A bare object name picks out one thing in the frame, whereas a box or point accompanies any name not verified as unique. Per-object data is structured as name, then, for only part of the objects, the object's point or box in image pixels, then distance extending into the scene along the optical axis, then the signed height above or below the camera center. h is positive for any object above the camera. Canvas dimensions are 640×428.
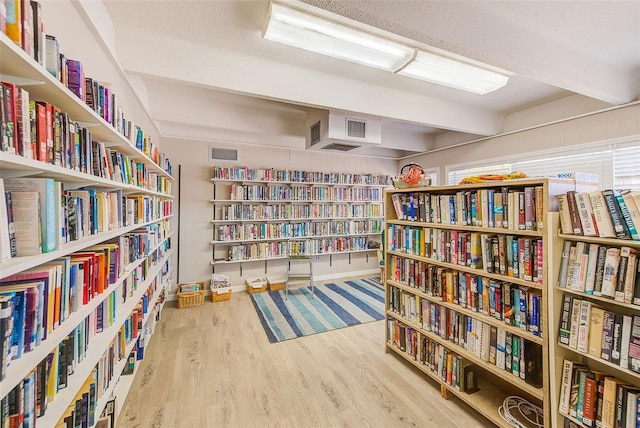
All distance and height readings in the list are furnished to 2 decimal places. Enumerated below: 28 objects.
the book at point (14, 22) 0.73 +0.51
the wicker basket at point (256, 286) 4.20 -1.28
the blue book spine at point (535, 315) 1.47 -0.60
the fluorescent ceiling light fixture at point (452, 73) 2.12 +1.18
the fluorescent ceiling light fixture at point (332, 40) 1.63 +1.16
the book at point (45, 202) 0.83 +0.01
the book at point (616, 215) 1.19 -0.02
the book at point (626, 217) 1.16 -0.03
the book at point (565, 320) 1.38 -0.59
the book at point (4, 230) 0.71 -0.08
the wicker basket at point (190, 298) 3.59 -1.29
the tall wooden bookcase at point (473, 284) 1.49 -0.53
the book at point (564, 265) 1.38 -0.29
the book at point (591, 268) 1.28 -0.29
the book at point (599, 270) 1.26 -0.29
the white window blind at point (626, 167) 2.52 +0.42
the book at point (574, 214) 1.33 -0.02
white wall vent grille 4.18 +0.83
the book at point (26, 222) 0.79 -0.06
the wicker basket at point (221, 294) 3.84 -1.30
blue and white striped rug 3.06 -1.39
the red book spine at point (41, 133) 0.85 +0.23
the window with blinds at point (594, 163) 2.55 +0.54
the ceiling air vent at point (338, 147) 3.70 +0.88
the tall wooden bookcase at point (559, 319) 1.33 -0.59
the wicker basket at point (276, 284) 4.29 -1.28
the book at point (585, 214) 1.29 -0.02
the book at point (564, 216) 1.36 -0.03
